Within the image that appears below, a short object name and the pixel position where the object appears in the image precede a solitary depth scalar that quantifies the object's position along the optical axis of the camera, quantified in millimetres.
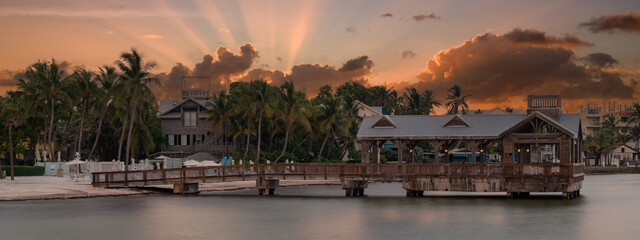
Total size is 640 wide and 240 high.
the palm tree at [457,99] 154500
